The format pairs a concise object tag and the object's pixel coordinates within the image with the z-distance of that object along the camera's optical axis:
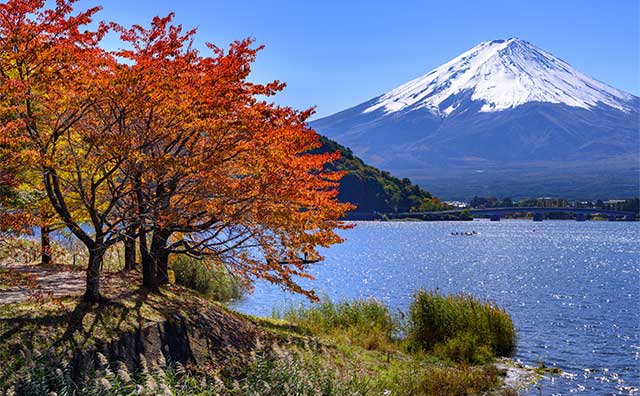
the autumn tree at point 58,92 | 12.32
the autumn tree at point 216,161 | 13.86
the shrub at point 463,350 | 19.30
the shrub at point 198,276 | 26.83
